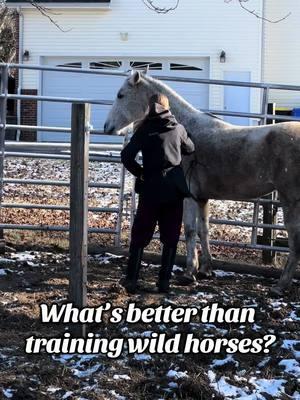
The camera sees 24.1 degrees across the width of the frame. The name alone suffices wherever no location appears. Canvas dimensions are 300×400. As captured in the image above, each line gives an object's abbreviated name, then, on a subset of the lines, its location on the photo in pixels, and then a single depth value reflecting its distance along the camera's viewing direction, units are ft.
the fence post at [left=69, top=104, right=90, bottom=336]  17.83
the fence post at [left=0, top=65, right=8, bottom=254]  28.14
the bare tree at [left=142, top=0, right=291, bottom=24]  79.36
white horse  23.35
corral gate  27.86
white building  79.20
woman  21.61
